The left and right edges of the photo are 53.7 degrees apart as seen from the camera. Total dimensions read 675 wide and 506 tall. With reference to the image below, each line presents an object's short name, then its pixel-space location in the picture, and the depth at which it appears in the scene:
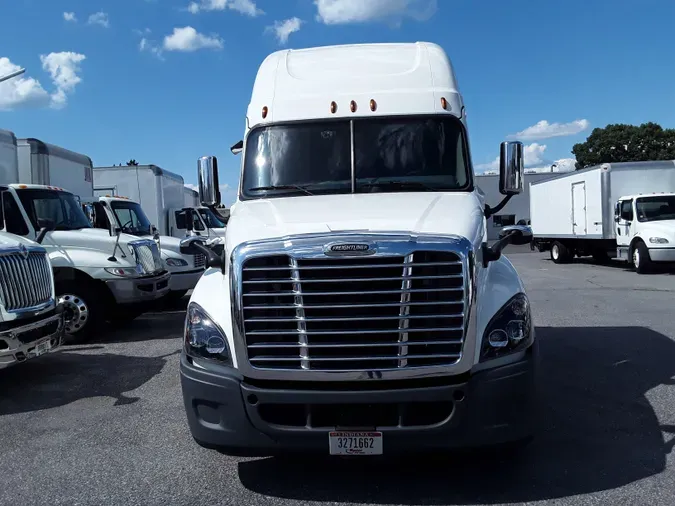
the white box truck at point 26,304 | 6.25
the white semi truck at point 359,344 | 3.82
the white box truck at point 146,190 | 16.73
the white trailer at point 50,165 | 11.53
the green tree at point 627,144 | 55.62
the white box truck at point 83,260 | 9.30
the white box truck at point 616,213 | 18.06
